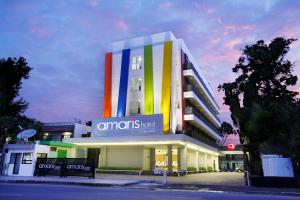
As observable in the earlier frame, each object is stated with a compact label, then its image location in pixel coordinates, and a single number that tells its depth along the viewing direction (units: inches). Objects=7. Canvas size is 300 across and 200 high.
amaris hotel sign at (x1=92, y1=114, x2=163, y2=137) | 911.3
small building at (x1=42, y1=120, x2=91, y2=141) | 1284.7
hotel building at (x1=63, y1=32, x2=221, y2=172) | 946.0
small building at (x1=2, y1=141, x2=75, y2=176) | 776.7
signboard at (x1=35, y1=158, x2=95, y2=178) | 690.9
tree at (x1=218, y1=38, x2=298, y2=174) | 607.7
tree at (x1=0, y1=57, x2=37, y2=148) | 1097.6
